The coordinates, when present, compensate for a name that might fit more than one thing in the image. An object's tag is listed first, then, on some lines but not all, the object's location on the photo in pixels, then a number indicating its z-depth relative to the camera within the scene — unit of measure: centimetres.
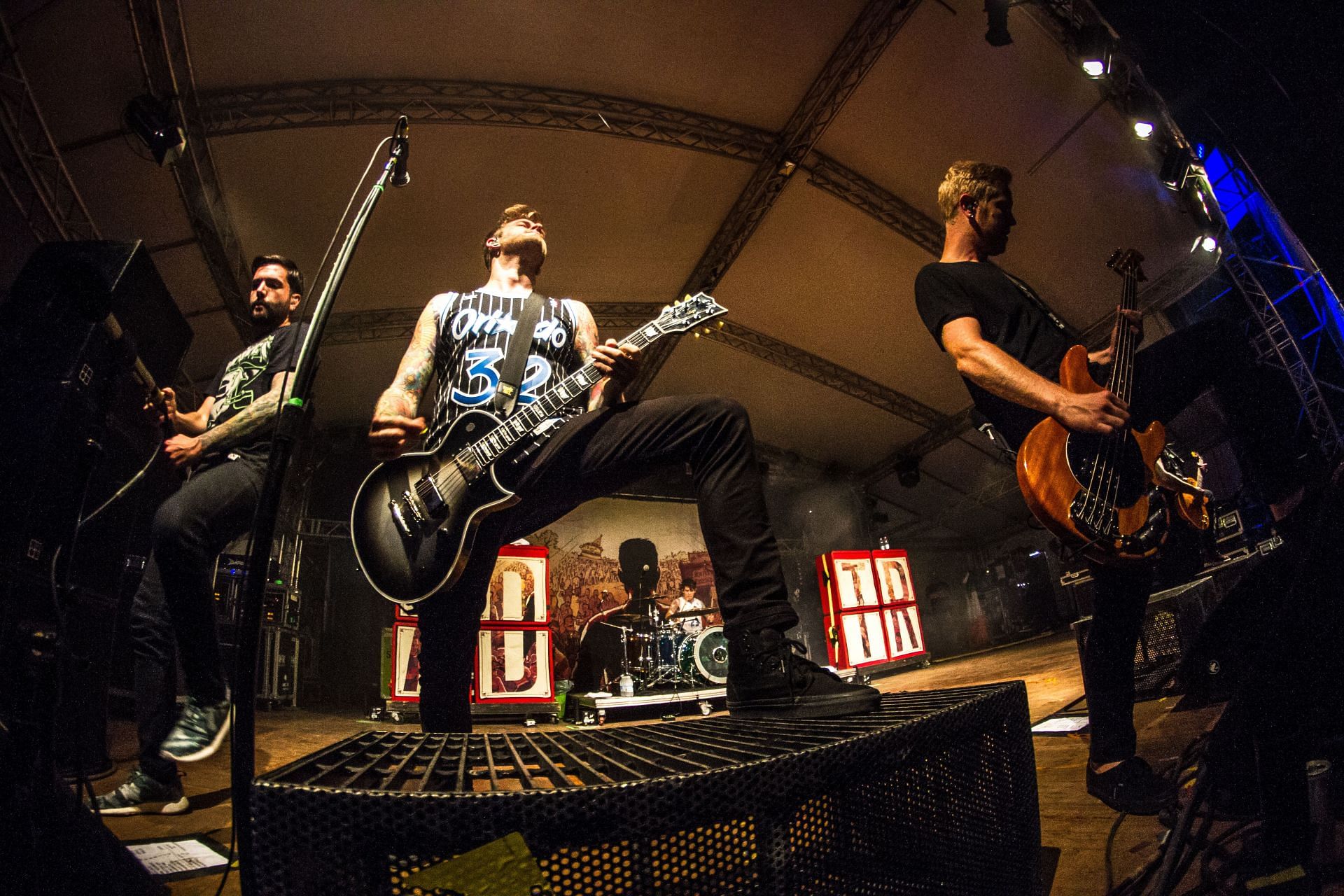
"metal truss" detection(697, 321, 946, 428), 1110
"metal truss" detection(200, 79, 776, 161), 649
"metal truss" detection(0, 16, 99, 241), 497
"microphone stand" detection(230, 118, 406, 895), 84
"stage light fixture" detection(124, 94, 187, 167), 557
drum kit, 846
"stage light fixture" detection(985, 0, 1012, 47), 542
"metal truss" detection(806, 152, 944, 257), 827
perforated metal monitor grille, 75
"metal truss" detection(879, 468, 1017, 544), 1400
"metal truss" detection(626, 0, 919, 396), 650
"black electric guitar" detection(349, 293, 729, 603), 199
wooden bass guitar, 199
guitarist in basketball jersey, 155
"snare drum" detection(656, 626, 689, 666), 862
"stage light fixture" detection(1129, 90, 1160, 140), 591
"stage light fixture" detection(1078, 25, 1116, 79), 566
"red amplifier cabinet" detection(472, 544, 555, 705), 679
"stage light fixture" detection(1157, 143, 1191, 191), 579
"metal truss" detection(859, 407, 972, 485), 1243
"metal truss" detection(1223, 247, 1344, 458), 561
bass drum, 844
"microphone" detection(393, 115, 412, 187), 190
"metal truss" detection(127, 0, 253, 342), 548
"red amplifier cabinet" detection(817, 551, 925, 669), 888
